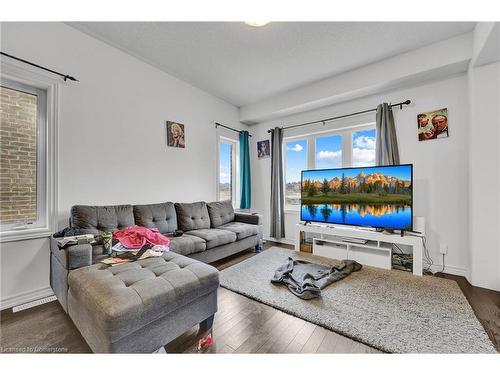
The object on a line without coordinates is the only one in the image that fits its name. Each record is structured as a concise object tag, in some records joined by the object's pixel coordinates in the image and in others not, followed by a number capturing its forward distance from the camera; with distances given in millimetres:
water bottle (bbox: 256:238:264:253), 3455
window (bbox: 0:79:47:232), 1946
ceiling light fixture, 1773
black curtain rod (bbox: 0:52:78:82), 1857
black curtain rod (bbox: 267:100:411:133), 2916
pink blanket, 1974
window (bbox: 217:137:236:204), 4137
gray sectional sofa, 1093
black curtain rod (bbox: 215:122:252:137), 3877
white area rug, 1411
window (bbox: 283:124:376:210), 3344
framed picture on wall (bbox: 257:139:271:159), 4313
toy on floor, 1342
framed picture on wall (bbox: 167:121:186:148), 3133
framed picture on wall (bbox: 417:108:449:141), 2678
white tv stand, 2499
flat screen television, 2641
